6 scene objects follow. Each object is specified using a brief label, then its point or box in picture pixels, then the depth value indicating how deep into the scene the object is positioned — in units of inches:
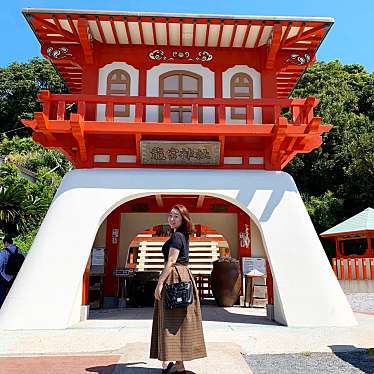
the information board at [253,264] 394.3
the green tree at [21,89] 1389.0
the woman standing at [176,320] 127.6
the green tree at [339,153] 805.9
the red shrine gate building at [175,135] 249.8
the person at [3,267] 251.8
